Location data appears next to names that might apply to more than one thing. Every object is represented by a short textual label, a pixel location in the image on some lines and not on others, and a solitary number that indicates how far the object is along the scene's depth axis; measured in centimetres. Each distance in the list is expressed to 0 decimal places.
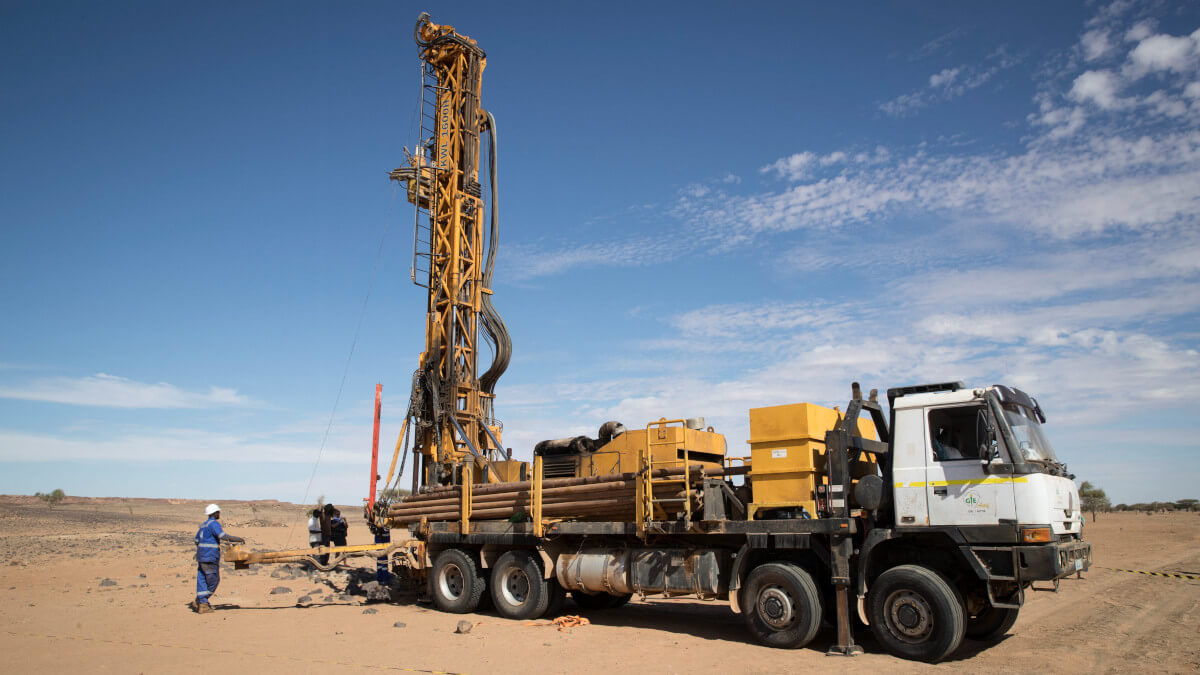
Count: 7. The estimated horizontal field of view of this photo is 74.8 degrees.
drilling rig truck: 916
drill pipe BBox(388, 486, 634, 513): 1273
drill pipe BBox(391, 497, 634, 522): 1242
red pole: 1848
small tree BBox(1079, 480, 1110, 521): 7188
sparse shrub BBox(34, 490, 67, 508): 6638
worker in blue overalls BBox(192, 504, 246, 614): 1351
